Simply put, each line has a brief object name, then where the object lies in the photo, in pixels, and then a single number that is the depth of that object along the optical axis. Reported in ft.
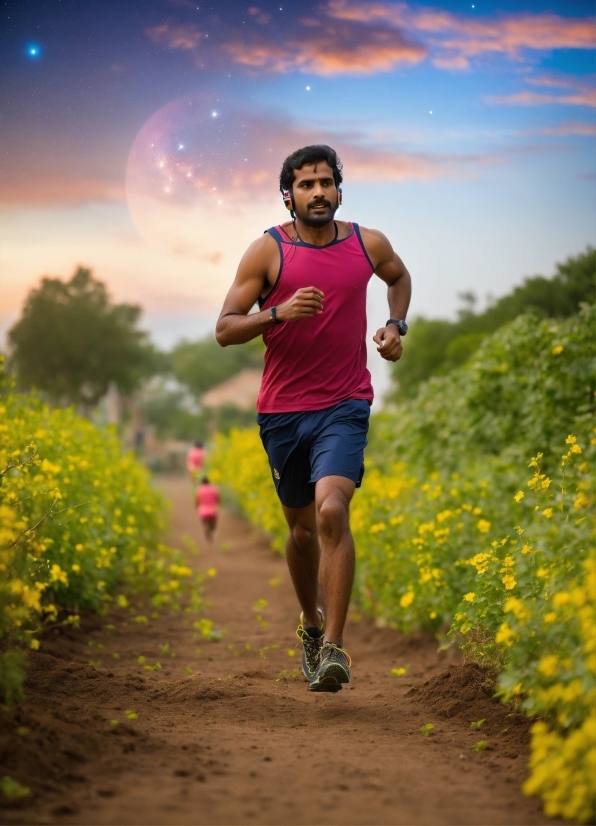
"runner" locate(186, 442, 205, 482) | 63.00
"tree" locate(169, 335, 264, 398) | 233.76
